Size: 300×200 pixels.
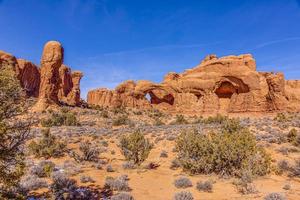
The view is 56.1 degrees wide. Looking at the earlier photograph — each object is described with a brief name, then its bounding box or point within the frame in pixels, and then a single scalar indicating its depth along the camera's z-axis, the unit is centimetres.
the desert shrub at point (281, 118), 2981
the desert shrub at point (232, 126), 1791
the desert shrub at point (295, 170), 1105
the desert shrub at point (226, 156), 1092
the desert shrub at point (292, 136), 1751
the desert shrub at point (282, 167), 1145
